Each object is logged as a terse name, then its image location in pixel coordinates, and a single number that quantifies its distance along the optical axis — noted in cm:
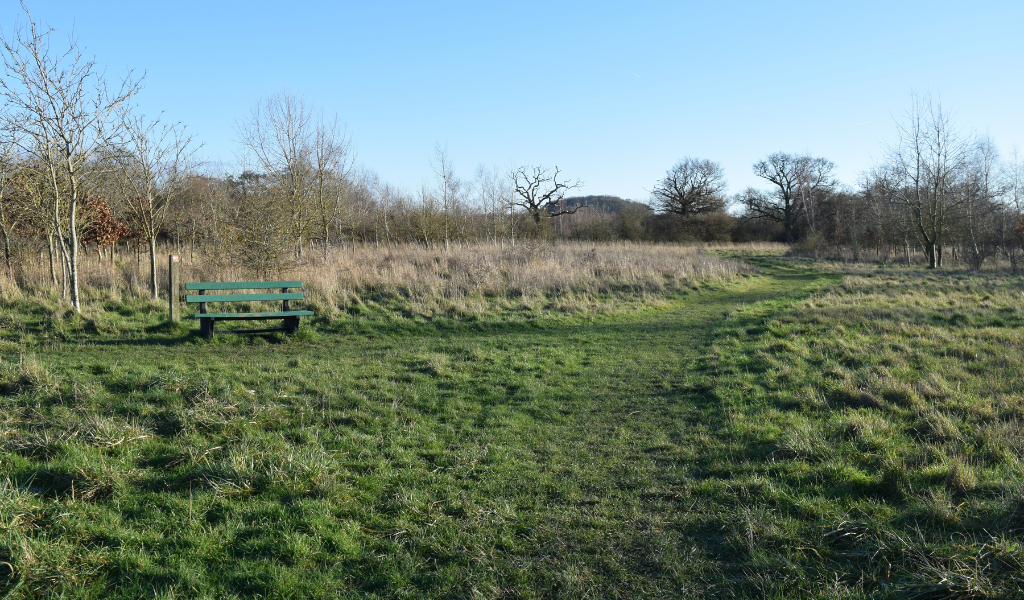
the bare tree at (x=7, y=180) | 1203
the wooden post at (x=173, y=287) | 1003
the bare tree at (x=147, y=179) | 1273
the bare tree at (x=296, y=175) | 1891
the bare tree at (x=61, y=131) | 1002
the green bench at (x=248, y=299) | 951
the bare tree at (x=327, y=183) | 2120
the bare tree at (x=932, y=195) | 2838
